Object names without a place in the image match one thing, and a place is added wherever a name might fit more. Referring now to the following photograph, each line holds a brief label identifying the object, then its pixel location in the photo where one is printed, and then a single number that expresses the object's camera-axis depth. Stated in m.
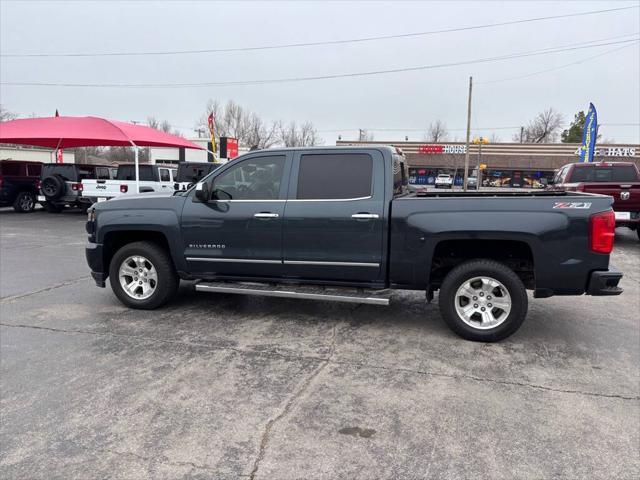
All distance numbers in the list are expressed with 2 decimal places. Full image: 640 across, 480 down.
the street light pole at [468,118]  35.28
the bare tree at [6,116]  62.33
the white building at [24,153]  45.13
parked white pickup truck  16.30
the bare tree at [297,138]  62.75
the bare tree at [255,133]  56.41
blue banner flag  23.78
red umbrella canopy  18.20
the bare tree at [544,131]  83.94
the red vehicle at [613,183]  10.73
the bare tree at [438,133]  90.38
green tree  68.94
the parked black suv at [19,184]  17.75
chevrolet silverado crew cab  4.46
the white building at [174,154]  49.03
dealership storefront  54.69
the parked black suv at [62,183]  17.09
